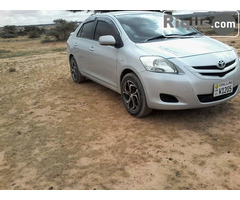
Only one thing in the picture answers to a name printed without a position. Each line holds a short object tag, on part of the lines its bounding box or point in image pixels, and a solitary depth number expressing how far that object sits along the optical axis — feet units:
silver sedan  8.84
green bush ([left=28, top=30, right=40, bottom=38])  98.99
